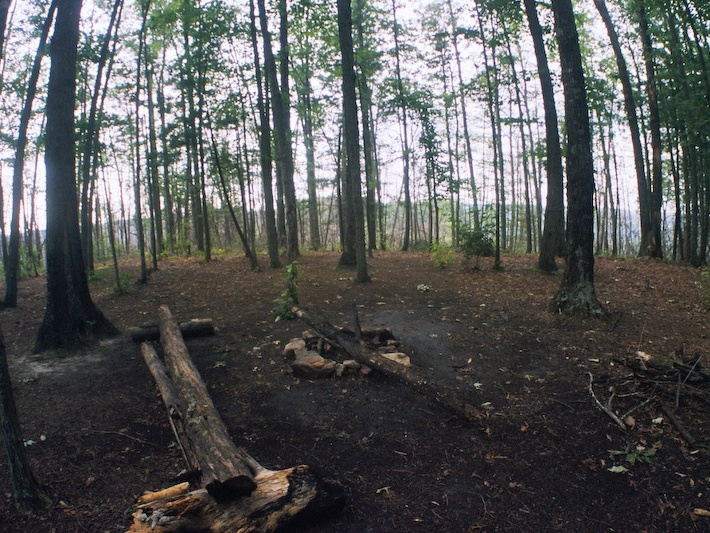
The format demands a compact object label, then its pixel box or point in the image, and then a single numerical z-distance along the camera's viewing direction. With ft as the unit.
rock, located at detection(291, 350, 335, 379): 18.70
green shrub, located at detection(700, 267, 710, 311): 25.99
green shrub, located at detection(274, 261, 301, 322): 27.22
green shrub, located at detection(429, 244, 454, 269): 44.47
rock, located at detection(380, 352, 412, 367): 18.66
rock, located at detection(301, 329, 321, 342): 22.39
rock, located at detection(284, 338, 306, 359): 20.80
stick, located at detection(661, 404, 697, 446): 12.34
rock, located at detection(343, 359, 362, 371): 18.86
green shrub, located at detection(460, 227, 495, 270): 41.22
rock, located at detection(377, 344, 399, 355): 20.54
